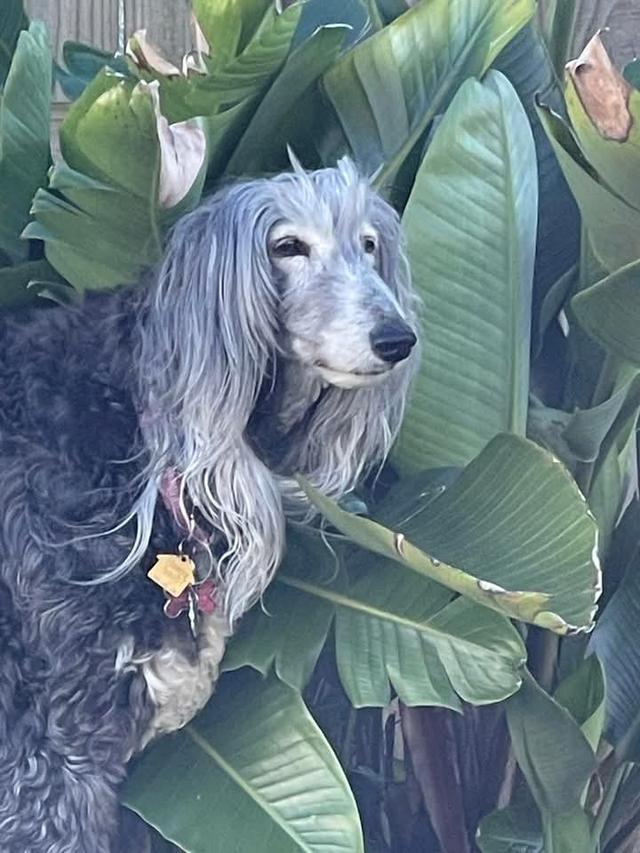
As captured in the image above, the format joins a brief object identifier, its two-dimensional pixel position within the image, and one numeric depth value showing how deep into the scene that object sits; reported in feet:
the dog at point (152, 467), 6.07
